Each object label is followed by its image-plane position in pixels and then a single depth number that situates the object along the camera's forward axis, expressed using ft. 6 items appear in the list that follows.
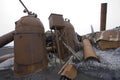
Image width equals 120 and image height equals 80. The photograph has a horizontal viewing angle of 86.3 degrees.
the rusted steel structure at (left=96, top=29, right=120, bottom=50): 10.35
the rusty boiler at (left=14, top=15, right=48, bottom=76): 7.25
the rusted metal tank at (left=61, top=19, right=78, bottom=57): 9.50
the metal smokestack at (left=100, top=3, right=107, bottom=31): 14.30
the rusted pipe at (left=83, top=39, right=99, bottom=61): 7.10
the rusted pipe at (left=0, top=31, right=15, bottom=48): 9.18
